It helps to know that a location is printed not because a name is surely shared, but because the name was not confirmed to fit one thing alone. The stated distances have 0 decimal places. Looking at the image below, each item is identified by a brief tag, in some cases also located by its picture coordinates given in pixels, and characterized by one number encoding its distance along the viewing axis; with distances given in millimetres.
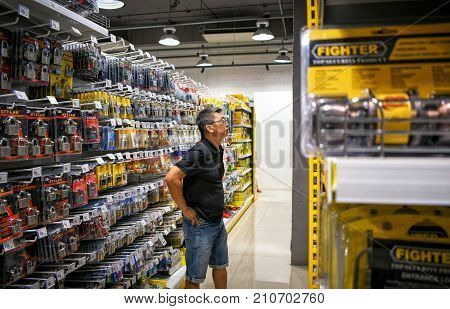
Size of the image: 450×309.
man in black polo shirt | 2764
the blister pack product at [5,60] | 2020
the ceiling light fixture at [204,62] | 10047
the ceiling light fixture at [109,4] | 5122
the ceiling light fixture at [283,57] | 9578
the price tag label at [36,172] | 2115
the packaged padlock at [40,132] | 2168
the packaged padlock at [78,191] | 2553
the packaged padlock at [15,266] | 2047
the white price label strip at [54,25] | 2225
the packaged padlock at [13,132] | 1920
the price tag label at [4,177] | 1910
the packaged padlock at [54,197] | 2254
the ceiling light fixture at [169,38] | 7715
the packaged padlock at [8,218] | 1893
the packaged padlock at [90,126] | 2691
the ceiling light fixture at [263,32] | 7230
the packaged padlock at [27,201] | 2039
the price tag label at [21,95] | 1987
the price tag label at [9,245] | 1896
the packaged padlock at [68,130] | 2379
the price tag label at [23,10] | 1939
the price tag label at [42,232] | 2141
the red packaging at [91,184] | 2727
